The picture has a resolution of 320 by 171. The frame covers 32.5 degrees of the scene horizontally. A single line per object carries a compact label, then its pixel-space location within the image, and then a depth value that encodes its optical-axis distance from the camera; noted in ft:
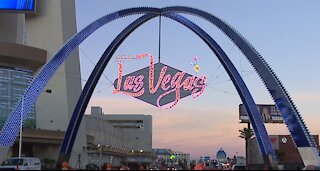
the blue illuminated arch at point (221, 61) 161.07
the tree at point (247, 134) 288.10
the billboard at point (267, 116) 323.98
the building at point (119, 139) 283.10
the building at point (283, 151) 283.79
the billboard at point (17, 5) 215.31
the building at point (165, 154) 563.48
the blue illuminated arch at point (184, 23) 140.26
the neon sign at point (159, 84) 171.22
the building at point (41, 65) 224.74
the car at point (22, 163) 119.03
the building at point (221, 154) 244.22
